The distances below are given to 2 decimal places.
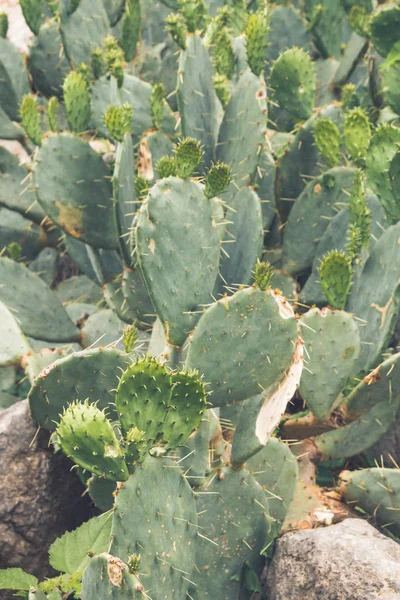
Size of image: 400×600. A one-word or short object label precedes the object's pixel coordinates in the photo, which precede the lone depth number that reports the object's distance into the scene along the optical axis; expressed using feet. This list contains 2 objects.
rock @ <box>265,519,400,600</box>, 7.60
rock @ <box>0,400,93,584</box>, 8.46
